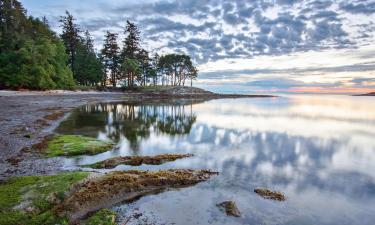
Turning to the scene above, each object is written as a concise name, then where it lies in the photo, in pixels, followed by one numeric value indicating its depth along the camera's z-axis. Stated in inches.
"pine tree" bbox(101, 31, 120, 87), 3656.5
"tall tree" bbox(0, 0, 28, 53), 2217.0
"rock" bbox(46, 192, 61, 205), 288.1
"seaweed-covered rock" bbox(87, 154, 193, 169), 466.0
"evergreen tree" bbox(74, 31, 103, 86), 3339.1
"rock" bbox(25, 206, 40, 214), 264.2
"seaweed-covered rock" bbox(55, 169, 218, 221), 292.8
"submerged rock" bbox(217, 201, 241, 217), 313.7
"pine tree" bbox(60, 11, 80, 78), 3277.6
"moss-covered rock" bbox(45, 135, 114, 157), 532.1
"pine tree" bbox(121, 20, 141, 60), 3789.4
